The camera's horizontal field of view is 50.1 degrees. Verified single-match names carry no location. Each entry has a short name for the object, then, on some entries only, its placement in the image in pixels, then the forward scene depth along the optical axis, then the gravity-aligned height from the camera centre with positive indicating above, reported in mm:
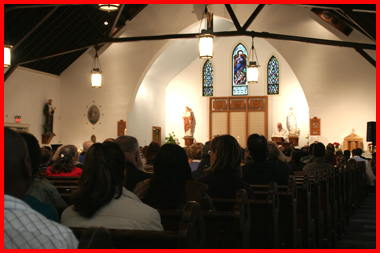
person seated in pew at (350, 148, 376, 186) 9617 -929
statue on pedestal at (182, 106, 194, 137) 16984 +320
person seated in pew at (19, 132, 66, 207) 2570 -405
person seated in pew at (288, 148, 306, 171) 6336 -503
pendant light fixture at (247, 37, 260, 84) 10312 +1442
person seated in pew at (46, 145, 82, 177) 4367 -398
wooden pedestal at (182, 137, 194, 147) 16734 -467
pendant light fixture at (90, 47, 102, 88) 11245 +1389
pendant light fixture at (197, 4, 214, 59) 7230 +1473
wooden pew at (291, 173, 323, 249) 3473 -757
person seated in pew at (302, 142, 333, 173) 5641 -464
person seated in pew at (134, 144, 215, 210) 2303 -328
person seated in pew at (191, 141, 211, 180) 3838 -338
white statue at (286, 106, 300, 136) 15713 +312
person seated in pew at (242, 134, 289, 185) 3604 -355
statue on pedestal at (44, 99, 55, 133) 13922 +385
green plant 16869 -442
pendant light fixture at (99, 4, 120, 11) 7303 +2192
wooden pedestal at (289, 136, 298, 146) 14359 -353
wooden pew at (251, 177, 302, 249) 2918 -647
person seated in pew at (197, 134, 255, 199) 2840 -315
